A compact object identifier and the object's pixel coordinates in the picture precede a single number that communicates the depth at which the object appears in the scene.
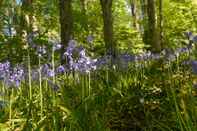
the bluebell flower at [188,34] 3.76
